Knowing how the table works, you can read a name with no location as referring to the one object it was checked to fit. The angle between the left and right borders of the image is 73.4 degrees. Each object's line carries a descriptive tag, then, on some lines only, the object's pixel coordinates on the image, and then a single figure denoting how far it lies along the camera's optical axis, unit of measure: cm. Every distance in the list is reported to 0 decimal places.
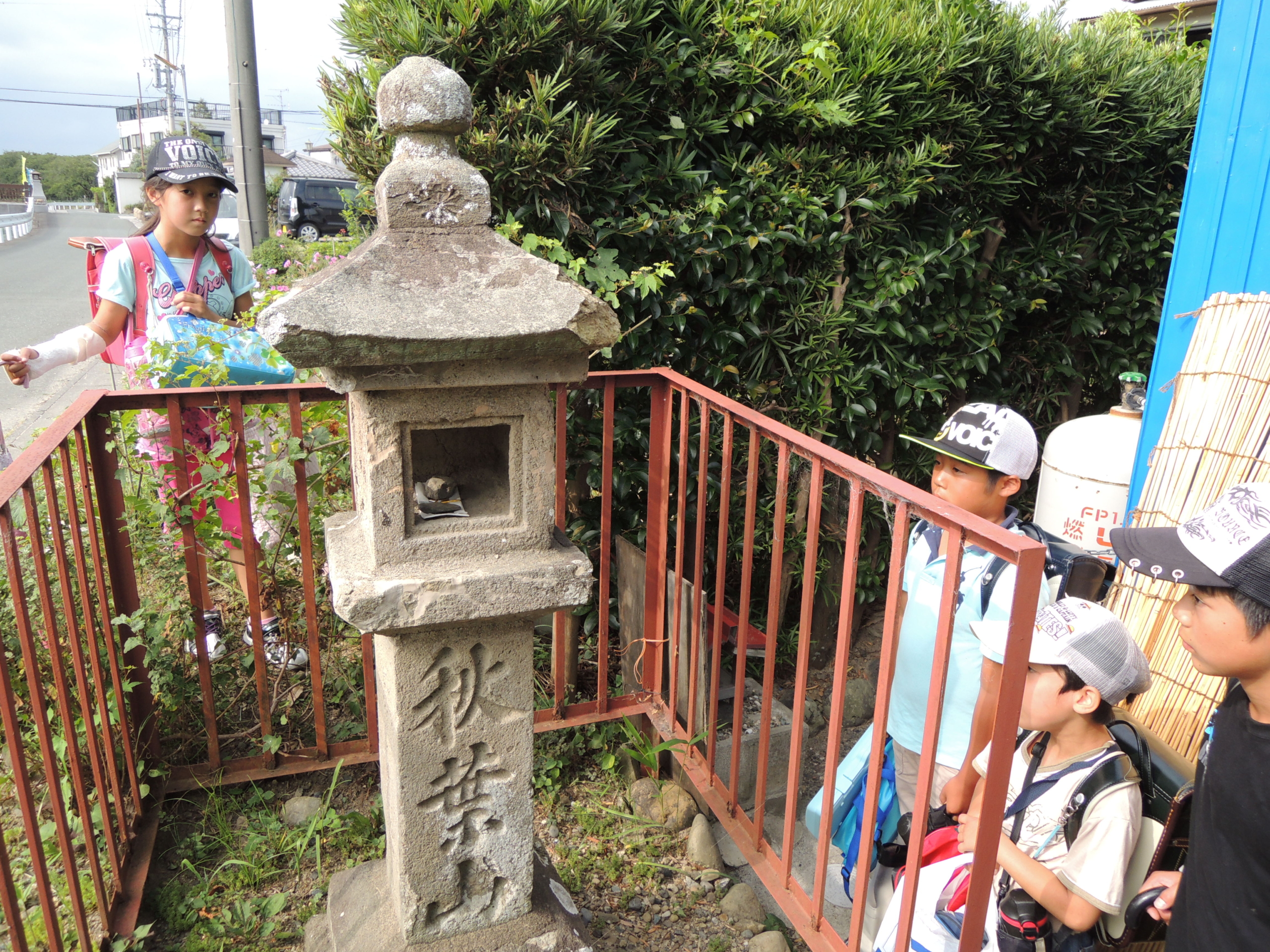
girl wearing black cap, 308
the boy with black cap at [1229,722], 146
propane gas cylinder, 365
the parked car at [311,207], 2089
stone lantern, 169
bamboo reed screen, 270
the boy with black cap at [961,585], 219
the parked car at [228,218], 2190
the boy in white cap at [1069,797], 164
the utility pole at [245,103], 711
